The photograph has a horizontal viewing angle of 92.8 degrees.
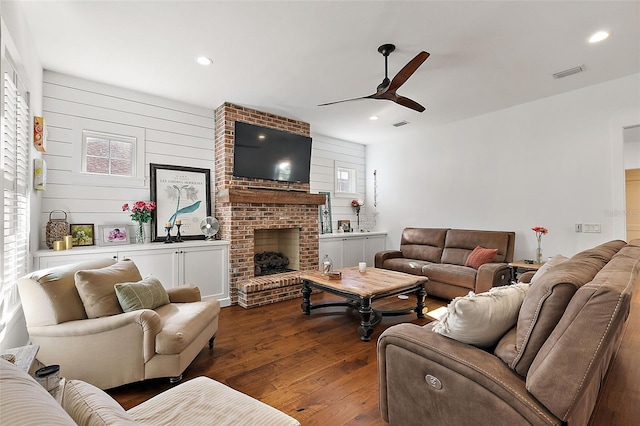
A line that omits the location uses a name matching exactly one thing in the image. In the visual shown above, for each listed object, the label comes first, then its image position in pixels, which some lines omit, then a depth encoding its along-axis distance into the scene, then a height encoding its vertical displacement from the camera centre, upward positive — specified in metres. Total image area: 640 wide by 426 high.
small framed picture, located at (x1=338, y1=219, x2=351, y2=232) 5.91 -0.13
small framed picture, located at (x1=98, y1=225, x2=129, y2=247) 3.47 -0.16
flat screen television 4.24 +0.96
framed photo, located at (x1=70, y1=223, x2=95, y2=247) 3.31 -0.14
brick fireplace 4.05 +0.12
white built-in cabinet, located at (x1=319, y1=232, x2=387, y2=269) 5.27 -0.53
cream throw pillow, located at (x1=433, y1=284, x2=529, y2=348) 1.41 -0.47
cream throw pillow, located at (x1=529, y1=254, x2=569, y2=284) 1.86 -0.32
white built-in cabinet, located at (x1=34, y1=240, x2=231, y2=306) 2.99 -0.45
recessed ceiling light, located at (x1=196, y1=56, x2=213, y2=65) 2.98 +1.58
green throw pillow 2.19 -0.56
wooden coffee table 2.92 -0.72
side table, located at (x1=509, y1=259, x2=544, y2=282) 3.69 -0.63
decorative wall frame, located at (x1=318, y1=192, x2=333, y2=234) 5.68 +0.02
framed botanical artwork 3.85 +0.29
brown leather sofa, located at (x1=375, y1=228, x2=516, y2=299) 3.81 -0.63
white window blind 2.07 +0.24
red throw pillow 4.09 -0.55
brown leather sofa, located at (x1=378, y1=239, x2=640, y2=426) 1.08 -0.62
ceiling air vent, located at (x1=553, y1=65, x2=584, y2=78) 3.22 +1.56
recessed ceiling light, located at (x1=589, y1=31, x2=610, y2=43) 2.61 +1.56
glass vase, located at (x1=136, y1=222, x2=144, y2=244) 3.65 -0.16
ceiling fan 2.59 +1.24
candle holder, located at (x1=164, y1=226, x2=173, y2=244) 3.77 -0.21
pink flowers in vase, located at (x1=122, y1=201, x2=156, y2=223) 3.55 +0.12
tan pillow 2.11 -0.50
